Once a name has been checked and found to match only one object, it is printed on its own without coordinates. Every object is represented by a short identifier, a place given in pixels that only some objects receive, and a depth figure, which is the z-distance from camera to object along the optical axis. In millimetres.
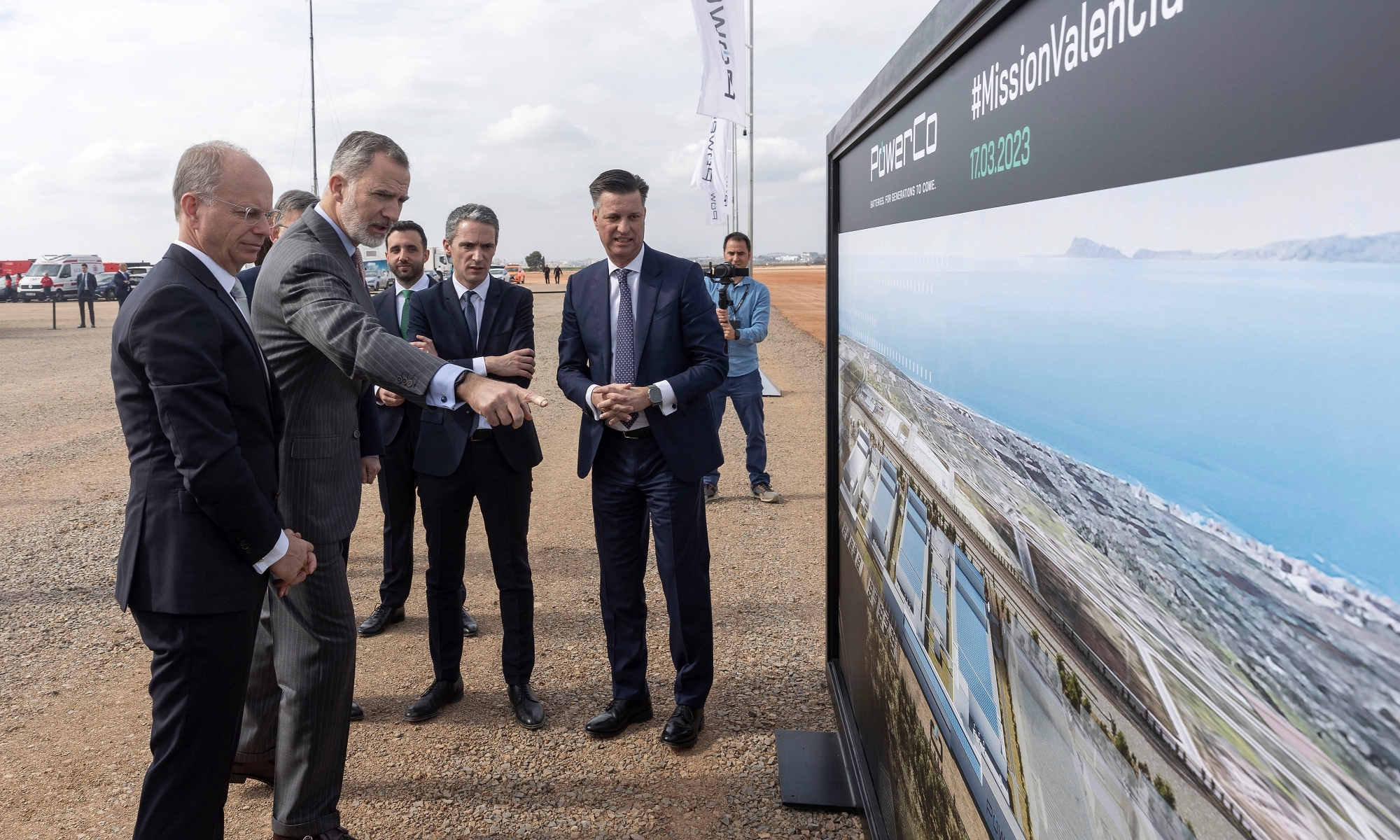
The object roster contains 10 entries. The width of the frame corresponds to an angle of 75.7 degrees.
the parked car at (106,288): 43406
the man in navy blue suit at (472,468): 3945
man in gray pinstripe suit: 2889
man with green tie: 4387
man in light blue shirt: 7523
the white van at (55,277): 39844
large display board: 730
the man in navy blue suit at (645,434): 3633
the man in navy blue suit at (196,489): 2275
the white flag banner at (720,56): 11367
